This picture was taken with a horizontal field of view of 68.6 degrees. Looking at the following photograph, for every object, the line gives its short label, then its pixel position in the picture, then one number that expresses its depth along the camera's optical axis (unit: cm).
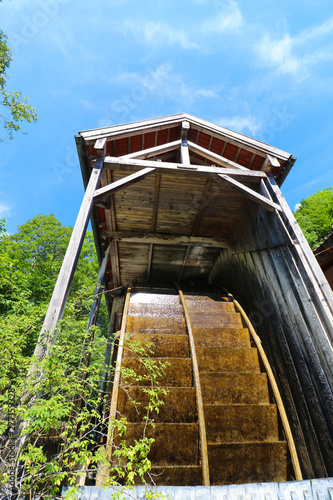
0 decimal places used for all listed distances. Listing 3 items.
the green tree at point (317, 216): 1262
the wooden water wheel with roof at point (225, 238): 304
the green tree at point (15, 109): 755
